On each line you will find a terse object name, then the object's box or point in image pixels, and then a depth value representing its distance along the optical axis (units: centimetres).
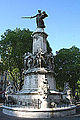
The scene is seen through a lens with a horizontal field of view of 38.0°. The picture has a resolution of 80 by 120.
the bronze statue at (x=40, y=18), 1883
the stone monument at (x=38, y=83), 966
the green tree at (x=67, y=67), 2539
